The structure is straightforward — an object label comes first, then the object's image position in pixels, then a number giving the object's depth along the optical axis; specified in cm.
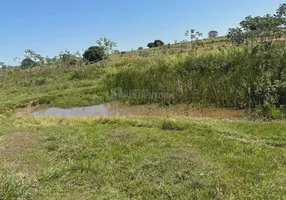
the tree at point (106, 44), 1684
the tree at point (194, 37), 1777
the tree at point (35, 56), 1711
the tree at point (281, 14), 1295
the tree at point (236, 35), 1573
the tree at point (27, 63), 1974
